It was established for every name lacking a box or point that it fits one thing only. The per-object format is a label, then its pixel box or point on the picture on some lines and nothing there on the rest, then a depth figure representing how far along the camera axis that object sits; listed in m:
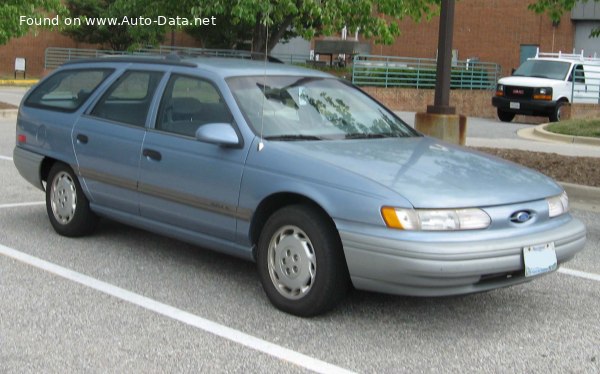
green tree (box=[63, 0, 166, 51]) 39.16
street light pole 10.89
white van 23.34
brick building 37.12
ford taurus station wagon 4.59
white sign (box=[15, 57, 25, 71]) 39.44
